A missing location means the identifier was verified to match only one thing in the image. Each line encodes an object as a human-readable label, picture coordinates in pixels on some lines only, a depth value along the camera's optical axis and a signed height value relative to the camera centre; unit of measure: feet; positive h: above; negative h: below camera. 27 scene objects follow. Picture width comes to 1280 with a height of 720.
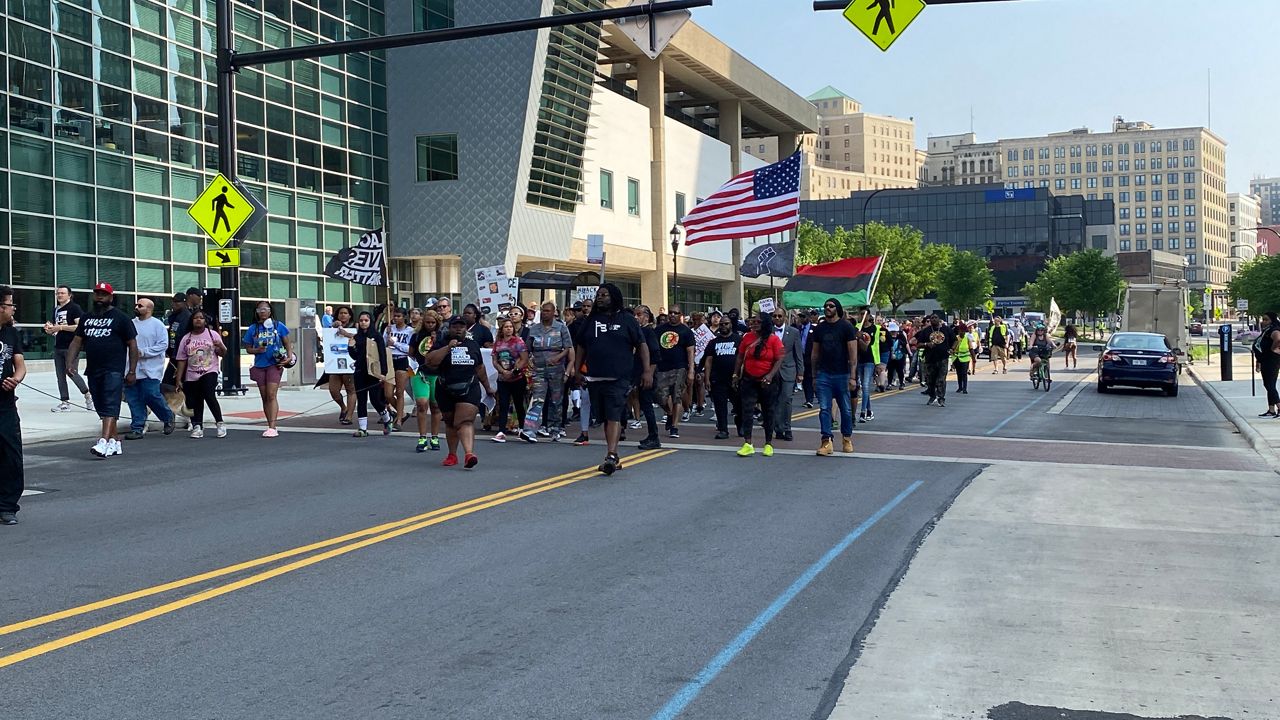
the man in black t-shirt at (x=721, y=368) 56.65 -1.48
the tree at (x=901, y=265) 307.17 +17.92
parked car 92.07 -2.76
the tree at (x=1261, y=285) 289.53 +11.14
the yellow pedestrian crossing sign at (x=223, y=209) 63.00 +7.07
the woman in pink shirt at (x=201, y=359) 51.57 -0.62
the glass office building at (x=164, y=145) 98.43 +18.96
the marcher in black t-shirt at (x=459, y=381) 42.34 -1.43
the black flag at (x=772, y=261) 106.73 +6.72
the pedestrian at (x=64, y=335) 57.82 +0.66
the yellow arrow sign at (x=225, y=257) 63.67 +4.62
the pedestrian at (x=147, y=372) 50.80 -1.13
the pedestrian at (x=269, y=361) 53.98 -0.77
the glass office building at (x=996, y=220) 501.97 +47.97
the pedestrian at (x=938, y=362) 78.38 -1.88
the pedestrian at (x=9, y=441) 30.25 -2.33
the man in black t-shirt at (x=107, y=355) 45.34 -0.31
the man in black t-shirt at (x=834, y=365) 47.85 -1.21
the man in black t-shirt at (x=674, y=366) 57.52 -1.37
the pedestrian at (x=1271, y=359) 65.00 -1.69
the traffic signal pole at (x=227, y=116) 63.98 +12.26
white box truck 134.51 +2.14
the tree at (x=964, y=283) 381.19 +15.72
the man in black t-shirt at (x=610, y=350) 42.50 -0.42
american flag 91.15 +9.98
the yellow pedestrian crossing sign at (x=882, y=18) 46.93 +12.41
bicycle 96.48 -3.51
